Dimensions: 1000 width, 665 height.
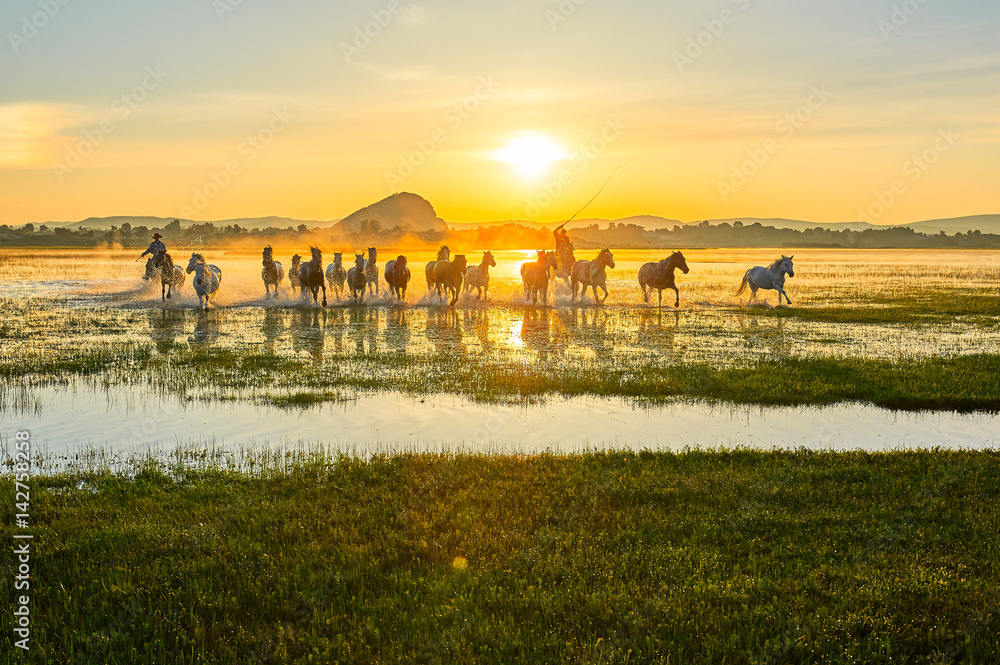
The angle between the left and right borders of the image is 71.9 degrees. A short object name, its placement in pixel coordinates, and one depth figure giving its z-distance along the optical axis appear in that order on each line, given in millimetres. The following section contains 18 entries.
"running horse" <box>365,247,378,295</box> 37250
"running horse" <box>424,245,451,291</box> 36650
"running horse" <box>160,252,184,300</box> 33750
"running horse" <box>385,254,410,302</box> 33688
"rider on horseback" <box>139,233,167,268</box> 33719
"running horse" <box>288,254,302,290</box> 39175
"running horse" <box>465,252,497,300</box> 35441
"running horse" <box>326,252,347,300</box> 38312
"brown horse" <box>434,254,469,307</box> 32750
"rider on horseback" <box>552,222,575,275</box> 36019
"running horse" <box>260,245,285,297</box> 35925
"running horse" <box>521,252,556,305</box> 33281
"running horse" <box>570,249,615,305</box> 34406
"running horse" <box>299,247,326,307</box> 32750
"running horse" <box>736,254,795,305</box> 33062
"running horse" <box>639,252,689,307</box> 31938
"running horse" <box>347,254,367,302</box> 34812
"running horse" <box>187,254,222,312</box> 31109
